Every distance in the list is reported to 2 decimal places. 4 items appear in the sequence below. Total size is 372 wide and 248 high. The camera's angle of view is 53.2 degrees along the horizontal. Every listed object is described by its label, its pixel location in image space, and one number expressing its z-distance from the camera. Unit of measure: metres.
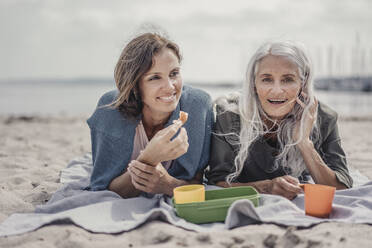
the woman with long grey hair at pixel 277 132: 3.19
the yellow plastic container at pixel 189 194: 2.75
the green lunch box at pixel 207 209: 2.69
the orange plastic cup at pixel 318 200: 2.68
